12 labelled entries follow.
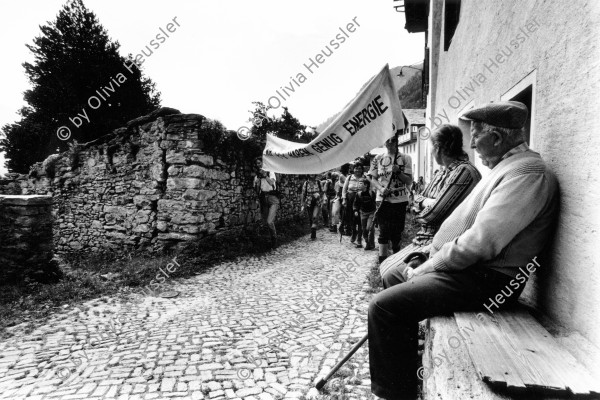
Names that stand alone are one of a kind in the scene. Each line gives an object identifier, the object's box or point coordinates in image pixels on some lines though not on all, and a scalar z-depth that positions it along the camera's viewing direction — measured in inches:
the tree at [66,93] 710.5
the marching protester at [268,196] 351.3
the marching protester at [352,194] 328.8
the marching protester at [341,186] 389.5
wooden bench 53.3
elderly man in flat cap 75.2
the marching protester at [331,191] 460.4
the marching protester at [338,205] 413.0
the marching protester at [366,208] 301.1
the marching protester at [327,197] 477.1
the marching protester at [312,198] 416.5
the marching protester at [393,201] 200.8
